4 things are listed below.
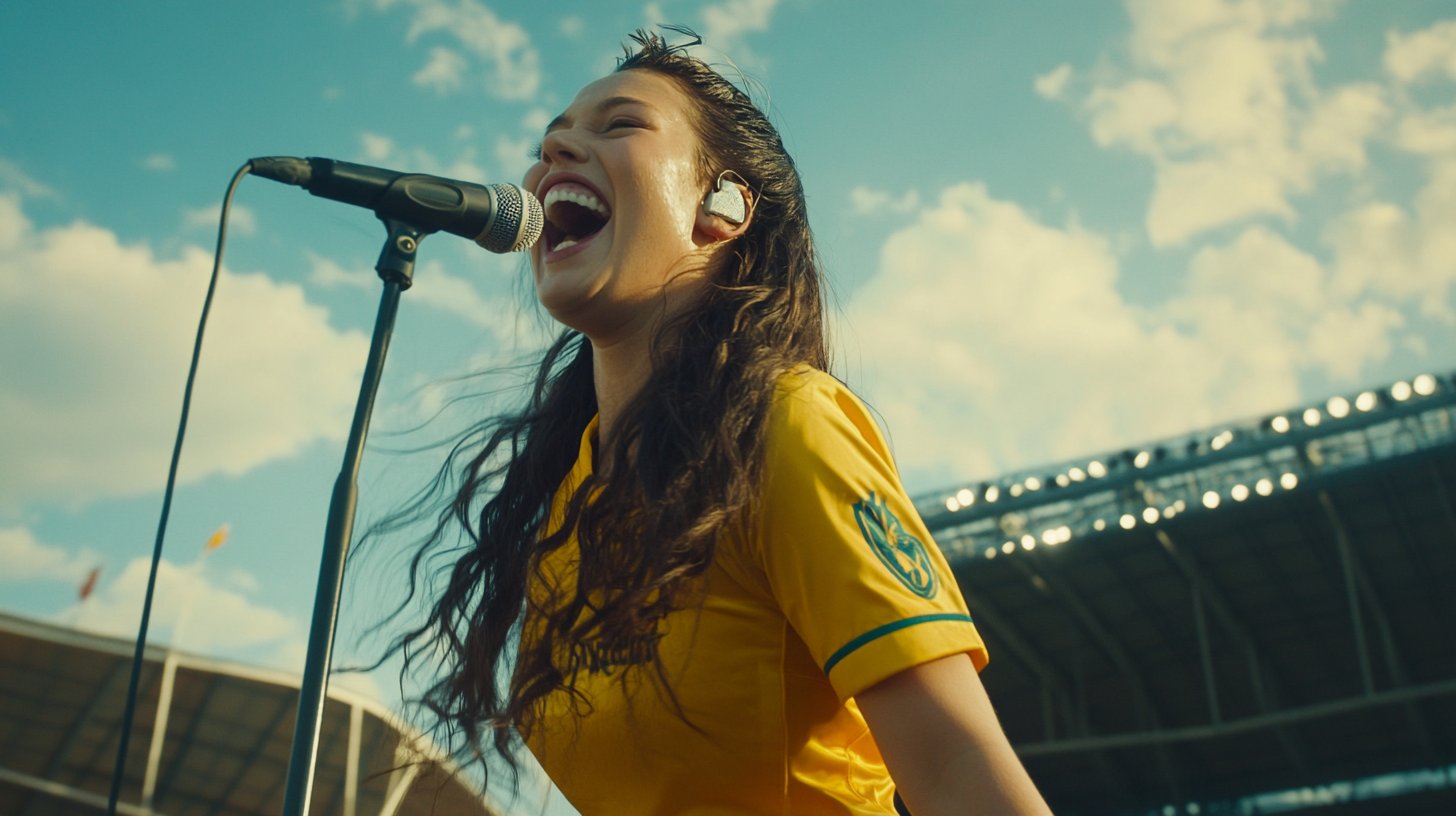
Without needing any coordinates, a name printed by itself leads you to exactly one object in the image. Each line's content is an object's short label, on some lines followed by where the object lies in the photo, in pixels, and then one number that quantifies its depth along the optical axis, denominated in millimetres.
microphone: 1883
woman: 1311
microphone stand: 1515
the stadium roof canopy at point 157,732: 13562
